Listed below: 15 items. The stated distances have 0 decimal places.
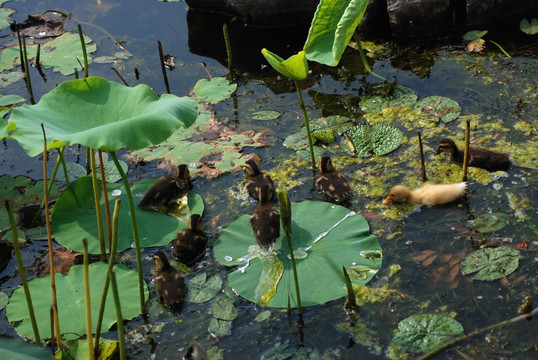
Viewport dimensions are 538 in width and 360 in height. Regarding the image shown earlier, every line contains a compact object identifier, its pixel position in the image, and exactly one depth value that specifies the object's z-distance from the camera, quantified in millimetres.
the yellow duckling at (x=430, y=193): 5516
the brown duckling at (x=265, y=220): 5234
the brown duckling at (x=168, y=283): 4965
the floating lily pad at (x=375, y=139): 6352
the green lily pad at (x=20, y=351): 3754
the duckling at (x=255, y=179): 5836
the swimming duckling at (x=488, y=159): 5801
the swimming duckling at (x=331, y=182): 5727
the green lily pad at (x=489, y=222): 5273
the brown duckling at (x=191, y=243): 5344
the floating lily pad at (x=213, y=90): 7363
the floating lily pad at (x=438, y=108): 6656
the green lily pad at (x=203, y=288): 5012
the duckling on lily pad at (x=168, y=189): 5852
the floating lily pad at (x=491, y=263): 4852
